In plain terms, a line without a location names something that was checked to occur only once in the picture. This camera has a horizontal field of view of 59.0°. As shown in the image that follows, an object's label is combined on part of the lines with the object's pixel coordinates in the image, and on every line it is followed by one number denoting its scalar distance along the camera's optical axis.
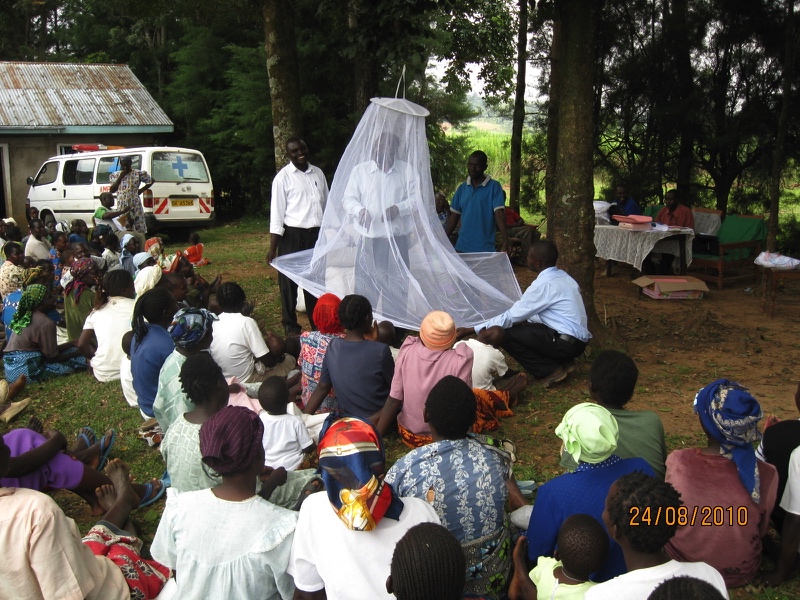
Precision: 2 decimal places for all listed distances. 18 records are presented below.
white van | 13.45
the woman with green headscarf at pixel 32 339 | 5.77
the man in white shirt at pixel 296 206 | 6.44
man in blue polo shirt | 6.67
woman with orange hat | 4.09
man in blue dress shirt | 5.00
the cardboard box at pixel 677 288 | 8.53
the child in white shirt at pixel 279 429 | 3.72
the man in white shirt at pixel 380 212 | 5.63
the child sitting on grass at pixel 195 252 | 10.15
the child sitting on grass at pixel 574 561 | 2.27
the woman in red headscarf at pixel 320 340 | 4.52
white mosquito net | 5.57
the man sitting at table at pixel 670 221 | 9.70
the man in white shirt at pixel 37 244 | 8.16
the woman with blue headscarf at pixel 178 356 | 3.99
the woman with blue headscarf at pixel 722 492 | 2.80
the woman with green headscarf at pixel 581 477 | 2.66
